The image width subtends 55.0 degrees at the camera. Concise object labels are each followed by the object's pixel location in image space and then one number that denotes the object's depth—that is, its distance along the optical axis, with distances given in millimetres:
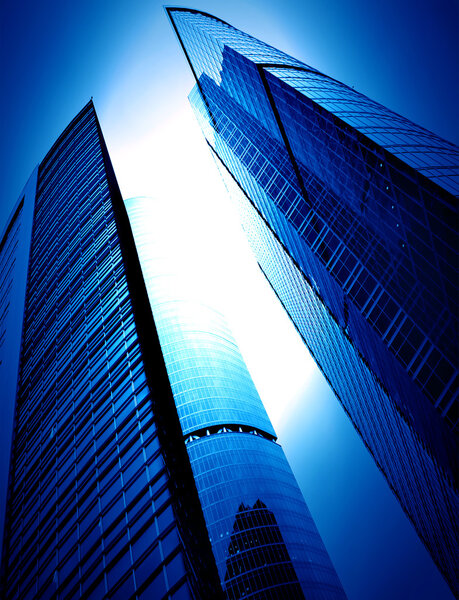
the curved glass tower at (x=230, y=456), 76938
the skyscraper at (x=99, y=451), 28406
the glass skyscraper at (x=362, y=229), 30359
